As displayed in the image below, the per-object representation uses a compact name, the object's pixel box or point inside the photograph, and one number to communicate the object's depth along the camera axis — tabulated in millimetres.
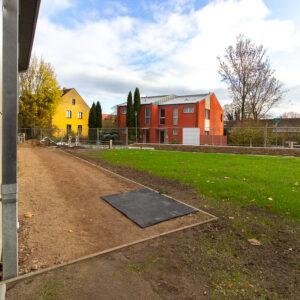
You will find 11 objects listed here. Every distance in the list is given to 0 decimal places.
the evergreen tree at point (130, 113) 45281
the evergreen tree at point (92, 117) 47781
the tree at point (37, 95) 38875
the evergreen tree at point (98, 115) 47812
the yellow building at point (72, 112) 54812
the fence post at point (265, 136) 24889
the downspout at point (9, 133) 3244
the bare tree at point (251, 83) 36125
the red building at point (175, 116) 42594
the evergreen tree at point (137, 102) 45094
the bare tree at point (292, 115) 72812
